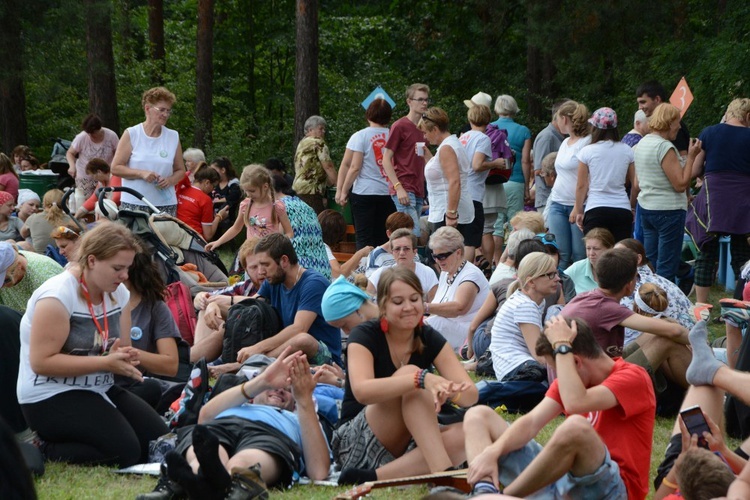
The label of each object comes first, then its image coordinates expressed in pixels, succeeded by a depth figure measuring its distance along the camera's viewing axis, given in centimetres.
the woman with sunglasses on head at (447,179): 1717
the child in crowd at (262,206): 1673
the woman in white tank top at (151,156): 1783
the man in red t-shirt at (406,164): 1842
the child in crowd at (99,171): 2327
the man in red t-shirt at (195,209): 2148
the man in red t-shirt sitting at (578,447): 767
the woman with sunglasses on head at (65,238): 1597
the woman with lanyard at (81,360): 969
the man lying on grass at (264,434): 877
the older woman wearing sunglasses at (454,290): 1426
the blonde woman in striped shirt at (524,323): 1206
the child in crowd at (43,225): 2039
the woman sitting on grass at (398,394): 898
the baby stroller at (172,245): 1593
